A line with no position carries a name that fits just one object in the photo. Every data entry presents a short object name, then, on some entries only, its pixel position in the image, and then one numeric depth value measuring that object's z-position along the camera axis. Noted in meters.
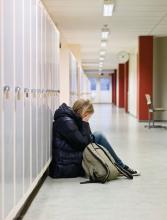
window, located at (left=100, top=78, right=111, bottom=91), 44.47
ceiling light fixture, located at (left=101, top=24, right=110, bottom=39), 12.61
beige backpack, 4.68
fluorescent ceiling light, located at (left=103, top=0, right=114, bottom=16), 8.86
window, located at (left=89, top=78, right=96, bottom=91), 44.31
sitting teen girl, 4.90
